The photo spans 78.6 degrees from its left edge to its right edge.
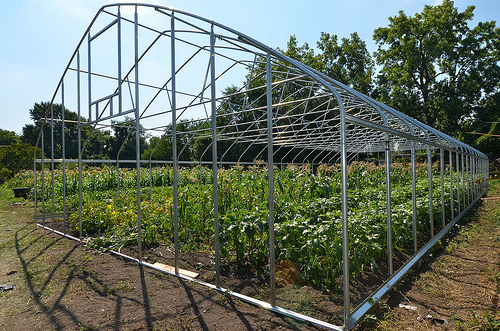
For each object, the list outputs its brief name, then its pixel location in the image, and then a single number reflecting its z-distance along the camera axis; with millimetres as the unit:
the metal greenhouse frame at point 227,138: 3281
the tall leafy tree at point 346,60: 30594
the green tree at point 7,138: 52388
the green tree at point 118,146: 36281
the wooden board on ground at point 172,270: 4406
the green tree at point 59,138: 40394
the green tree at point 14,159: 22375
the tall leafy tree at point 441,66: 24609
